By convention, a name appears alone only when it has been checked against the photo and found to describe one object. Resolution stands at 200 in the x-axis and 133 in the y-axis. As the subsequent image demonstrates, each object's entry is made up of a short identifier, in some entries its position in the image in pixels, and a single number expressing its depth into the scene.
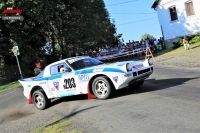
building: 33.66
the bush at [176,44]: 32.28
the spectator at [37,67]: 37.54
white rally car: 8.99
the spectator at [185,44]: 26.88
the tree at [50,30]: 30.16
